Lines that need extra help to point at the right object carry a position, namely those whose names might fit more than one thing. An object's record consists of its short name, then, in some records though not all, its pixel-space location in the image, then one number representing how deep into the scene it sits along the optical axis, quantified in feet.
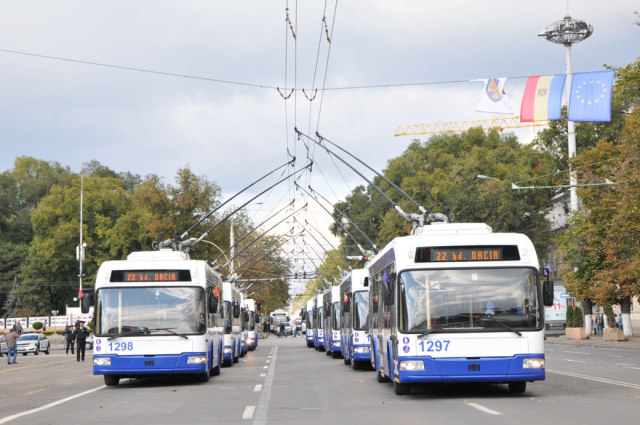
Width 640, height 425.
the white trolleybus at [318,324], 146.20
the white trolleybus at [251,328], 160.33
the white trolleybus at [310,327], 183.11
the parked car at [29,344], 179.42
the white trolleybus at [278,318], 378.73
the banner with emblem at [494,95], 118.62
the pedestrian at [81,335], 124.47
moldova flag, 132.77
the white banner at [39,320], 266.16
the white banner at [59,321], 272.10
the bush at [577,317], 173.27
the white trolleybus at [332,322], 113.39
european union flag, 122.62
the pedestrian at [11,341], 128.26
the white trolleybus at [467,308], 47.57
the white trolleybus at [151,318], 63.46
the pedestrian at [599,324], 215.82
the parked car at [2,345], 173.78
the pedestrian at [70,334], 163.10
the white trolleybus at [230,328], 98.53
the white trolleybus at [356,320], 84.89
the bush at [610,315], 170.94
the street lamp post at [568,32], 175.52
